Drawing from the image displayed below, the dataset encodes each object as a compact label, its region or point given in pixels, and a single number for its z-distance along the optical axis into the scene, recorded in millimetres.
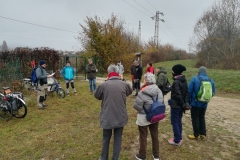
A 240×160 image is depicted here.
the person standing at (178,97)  3889
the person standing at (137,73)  8627
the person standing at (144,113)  3291
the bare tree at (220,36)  22359
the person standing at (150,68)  7945
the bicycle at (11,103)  5625
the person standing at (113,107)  3137
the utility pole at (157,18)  40056
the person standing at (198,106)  4152
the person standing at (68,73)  8875
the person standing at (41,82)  6559
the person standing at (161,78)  5832
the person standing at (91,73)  8891
